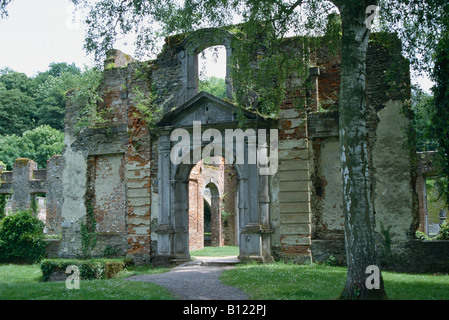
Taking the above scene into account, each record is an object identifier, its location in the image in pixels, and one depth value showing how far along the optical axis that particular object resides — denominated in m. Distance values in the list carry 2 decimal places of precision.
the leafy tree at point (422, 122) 9.51
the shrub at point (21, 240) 15.12
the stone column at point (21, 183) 27.70
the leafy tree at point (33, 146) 36.25
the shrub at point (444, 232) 11.54
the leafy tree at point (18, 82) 43.41
